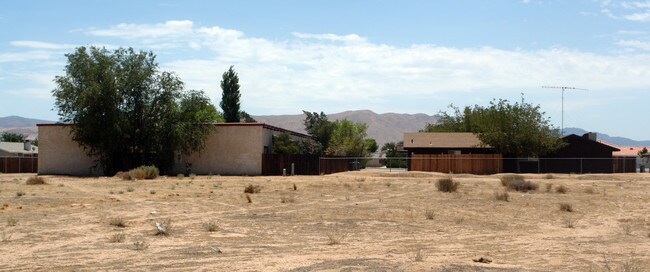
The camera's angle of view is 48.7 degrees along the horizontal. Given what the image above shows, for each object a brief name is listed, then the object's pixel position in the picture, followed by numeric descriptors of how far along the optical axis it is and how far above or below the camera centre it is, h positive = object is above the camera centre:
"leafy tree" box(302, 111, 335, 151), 126.81 +4.76
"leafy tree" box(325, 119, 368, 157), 96.31 +1.15
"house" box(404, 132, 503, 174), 67.88 +0.17
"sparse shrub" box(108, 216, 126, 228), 20.44 -2.06
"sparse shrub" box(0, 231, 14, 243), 16.96 -2.14
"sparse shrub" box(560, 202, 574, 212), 27.28 -1.96
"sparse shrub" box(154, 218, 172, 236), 18.72 -2.06
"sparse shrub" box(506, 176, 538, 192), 38.58 -1.63
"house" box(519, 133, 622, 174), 70.62 -0.25
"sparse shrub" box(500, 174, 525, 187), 41.83 -1.49
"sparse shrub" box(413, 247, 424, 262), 14.97 -2.17
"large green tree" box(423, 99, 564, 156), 71.56 +2.38
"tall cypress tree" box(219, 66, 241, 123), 95.31 +7.05
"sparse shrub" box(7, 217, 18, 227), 20.07 -2.05
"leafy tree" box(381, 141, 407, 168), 107.99 +0.00
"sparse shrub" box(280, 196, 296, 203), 29.77 -1.96
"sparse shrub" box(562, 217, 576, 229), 22.31 -2.13
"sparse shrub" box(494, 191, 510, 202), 31.35 -1.83
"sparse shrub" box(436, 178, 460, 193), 37.12 -1.62
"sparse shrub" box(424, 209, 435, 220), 23.77 -2.01
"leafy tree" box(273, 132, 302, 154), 64.44 +0.71
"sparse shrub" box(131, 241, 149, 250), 16.17 -2.15
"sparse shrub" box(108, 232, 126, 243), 17.28 -2.12
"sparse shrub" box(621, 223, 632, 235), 20.90 -2.17
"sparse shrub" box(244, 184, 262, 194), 35.34 -1.87
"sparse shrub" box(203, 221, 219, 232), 19.88 -2.11
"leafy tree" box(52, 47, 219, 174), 60.44 +3.48
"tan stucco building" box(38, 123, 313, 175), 61.69 -0.11
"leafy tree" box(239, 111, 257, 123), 127.51 +6.34
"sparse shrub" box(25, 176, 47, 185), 41.57 -1.84
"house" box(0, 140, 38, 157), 90.19 +0.04
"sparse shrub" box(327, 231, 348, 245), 17.69 -2.18
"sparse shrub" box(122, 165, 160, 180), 49.77 -1.62
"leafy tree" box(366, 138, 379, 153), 153.86 +1.34
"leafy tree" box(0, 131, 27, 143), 129.48 +2.17
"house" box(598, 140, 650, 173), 72.36 -0.71
